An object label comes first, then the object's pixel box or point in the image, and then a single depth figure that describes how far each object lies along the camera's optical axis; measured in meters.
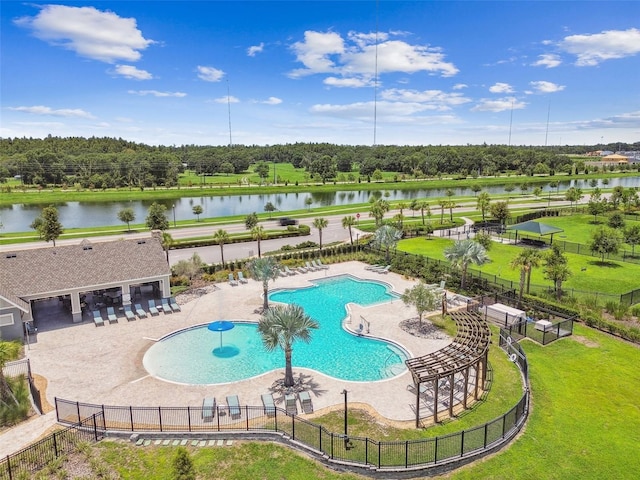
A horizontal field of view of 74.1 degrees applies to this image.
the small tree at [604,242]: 38.56
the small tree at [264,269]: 27.95
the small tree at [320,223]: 43.91
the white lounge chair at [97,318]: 26.89
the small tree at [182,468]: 12.04
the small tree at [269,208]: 66.06
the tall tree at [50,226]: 42.50
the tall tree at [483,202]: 57.25
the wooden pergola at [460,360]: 17.19
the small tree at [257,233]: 39.19
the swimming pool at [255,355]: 21.59
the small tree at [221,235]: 37.92
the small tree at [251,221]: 43.16
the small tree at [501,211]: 54.94
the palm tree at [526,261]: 27.67
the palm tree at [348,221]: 45.99
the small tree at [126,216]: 54.22
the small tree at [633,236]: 42.31
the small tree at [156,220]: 43.75
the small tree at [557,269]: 29.08
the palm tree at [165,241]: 35.92
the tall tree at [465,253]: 30.25
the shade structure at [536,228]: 44.53
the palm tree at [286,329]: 18.98
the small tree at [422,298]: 25.66
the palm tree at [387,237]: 38.72
